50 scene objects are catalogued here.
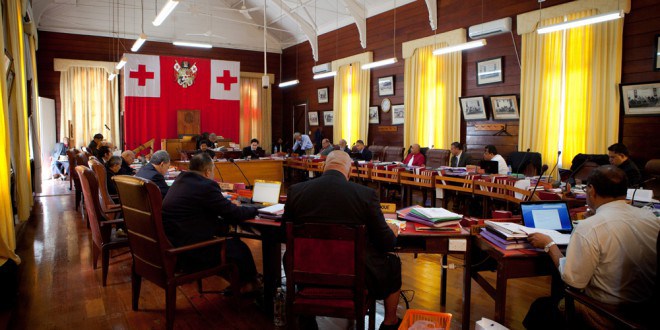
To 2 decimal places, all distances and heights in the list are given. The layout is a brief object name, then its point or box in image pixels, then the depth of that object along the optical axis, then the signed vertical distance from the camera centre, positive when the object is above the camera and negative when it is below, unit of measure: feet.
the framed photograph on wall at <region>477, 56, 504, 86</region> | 25.53 +3.89
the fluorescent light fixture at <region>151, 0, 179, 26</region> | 19.52 +6.16
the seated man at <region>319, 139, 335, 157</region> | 32.42 -0.95
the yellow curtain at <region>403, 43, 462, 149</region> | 28.35 +2.63
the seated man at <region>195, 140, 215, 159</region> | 29.71 -0.96
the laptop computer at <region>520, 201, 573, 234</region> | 8.42 -1.55
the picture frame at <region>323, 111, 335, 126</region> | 41.34 +1.66
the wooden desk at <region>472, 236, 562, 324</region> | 7.20 -2.20
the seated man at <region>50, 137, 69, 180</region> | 35.29 -2.26
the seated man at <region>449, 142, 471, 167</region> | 23.15 -1.18
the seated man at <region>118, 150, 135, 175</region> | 16.61 -1.14
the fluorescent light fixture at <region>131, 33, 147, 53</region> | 25.75 +5.87
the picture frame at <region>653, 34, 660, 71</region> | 18.89 +3.68
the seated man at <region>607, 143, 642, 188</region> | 15.16 -0.88
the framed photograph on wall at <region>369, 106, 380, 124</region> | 35.63 +1.68
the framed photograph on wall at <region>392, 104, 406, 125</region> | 33.12 +1.66
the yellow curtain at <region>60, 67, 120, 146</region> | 38.29 +2.76
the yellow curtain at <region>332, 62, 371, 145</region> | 36.40 +2.82
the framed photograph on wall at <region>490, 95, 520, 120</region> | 24.82 +1.73
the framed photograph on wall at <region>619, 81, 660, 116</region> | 18.97 +1.73
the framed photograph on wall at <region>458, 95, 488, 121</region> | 26.45 +1.77
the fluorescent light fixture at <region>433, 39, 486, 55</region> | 22.21 +4.78
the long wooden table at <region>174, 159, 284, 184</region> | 27.96 -2.42
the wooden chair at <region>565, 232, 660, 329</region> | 5.51 -2.40
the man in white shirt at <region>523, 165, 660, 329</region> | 6.12 -1.70
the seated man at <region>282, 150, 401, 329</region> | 7.06 -1.24
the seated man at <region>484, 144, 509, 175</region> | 19.99 -1.06
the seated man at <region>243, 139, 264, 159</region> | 33.22 -1.33
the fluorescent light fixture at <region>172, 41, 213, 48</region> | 31.00 +6.67
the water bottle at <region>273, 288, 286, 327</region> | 9.18 -3.74
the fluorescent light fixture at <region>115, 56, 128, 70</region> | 32.50 +5.48
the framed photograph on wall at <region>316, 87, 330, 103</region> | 41.91 +3.98
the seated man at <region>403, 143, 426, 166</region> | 25.91 -1.29
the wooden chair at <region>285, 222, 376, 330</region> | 6.58 -2.10
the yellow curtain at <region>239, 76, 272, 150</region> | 47.27 +2.49
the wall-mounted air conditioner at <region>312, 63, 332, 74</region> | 39.65 +6.17
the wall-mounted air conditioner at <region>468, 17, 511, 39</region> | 24.61 +6.33
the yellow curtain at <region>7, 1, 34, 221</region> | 16.71 +0.34
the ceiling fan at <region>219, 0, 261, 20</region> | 41.22 +12.29
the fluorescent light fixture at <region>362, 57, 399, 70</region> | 27.50 +4.71
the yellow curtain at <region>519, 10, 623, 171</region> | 20.40 +2.41
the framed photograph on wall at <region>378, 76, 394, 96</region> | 33.83 +3.95
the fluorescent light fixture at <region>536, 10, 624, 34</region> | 16.78 +4.70
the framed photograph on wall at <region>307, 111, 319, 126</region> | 43.73 +1.75
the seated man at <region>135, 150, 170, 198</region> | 12.46 -1.06
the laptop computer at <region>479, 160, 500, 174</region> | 19.45 -1.37
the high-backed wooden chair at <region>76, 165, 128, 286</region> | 11.31 -2.30
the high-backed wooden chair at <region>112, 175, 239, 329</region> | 8.32 -2.22
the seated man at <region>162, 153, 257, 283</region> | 9.11 -1.70
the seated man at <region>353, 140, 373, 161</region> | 30.04 -1.32
